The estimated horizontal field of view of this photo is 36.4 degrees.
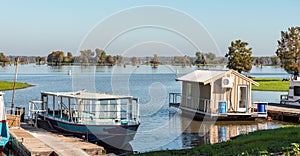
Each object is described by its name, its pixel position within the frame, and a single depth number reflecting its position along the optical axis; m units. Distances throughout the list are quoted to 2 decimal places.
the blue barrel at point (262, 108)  35.44
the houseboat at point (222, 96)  35.00
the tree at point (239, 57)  93.50
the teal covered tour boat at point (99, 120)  25.67
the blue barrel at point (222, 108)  34.54
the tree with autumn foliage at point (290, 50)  86.81
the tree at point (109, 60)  149.50
